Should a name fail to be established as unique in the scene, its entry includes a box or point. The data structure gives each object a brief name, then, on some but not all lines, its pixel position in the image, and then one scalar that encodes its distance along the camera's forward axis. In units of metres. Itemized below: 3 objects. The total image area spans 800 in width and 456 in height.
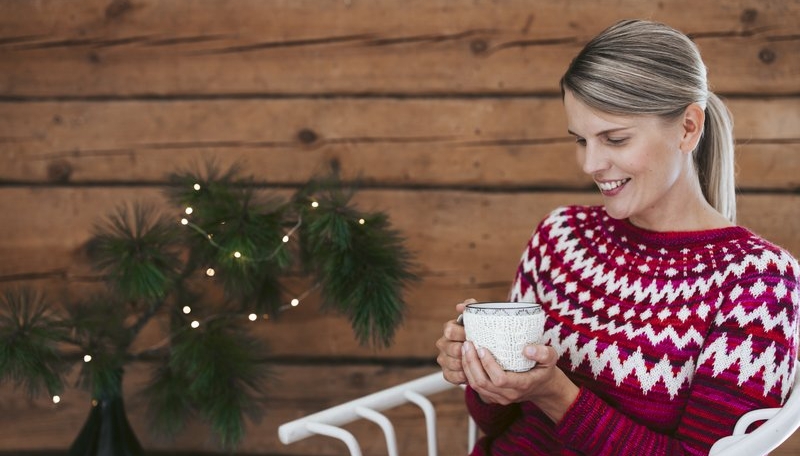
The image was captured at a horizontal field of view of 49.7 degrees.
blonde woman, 0.99
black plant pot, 1.43
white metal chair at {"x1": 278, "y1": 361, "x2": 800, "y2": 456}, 0.90
